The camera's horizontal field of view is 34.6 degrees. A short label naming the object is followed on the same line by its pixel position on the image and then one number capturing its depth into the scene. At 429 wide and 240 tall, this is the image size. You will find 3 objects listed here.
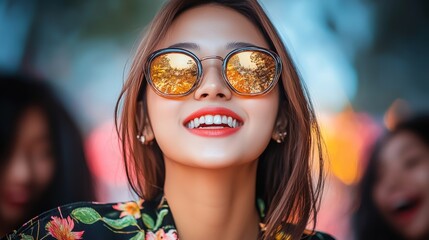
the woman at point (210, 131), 1.69
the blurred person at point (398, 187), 3.73
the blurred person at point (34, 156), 3.38
